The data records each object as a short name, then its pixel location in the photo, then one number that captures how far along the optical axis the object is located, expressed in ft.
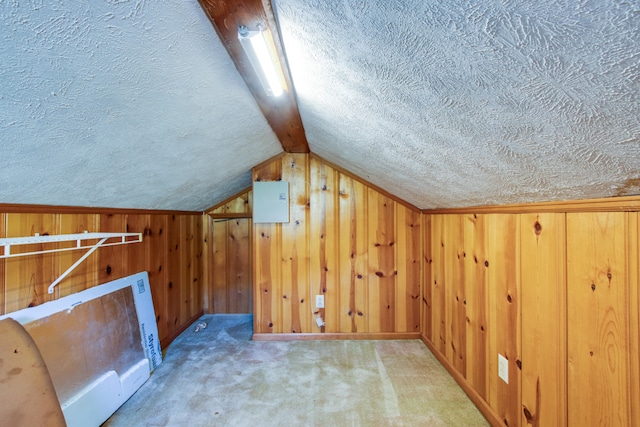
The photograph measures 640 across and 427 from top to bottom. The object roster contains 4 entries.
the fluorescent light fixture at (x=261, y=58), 2.94
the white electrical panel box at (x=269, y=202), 8.89
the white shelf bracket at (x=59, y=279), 4.94
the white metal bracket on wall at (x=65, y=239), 3.92
